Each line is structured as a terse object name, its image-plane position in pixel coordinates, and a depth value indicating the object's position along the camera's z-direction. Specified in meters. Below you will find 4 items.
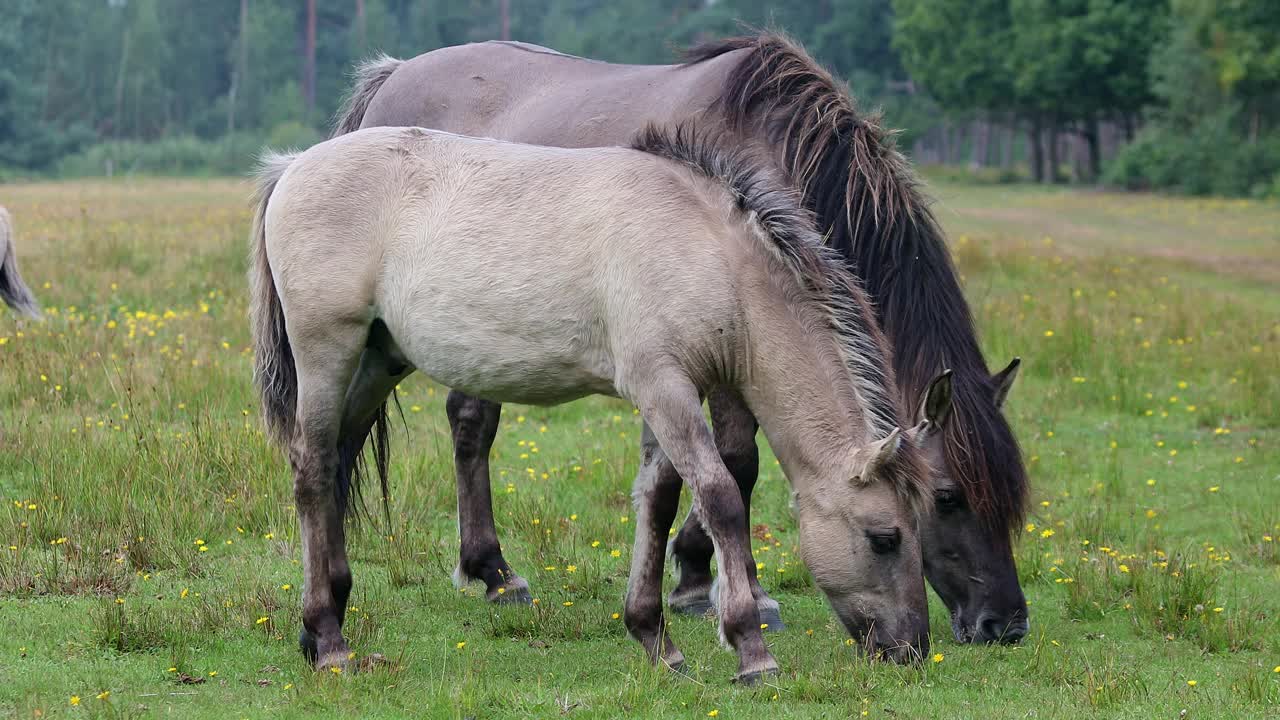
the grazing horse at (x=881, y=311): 10.70
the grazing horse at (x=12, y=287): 19.55
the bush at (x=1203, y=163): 82.00
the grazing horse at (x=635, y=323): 9.17
